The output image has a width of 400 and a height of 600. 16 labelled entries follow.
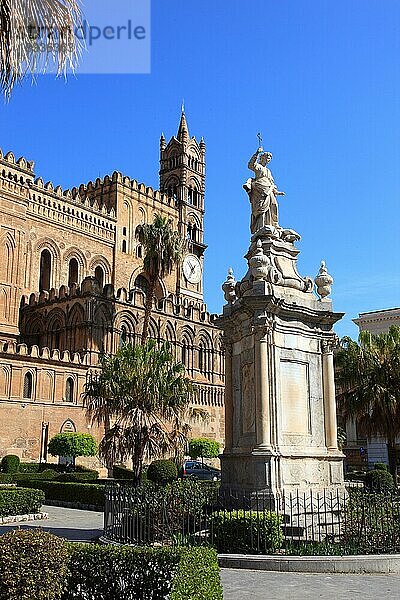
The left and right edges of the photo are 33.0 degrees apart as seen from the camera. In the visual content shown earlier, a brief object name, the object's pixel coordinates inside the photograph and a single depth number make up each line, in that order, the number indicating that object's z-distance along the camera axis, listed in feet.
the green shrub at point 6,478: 107.69
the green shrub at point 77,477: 111.45
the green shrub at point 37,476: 109.50
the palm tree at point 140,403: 83.92
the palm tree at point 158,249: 171.42
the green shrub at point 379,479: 97.33
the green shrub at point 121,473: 125.64
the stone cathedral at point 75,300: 147.64
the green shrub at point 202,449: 173.61
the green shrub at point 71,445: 135.85
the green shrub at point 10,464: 123.54
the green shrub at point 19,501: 75.36
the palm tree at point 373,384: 113.50
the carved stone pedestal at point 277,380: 49.55
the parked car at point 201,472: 126.80
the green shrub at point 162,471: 99.09
